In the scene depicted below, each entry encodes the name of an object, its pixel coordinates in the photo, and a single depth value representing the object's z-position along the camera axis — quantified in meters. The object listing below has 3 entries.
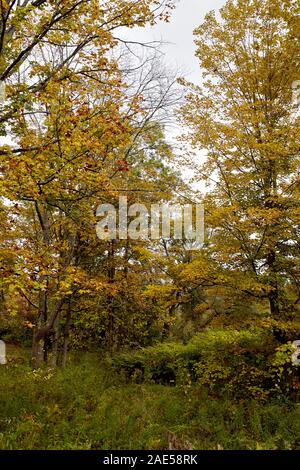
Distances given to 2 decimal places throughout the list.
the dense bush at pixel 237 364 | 8.06
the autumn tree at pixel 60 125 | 5.86
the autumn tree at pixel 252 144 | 7.68
